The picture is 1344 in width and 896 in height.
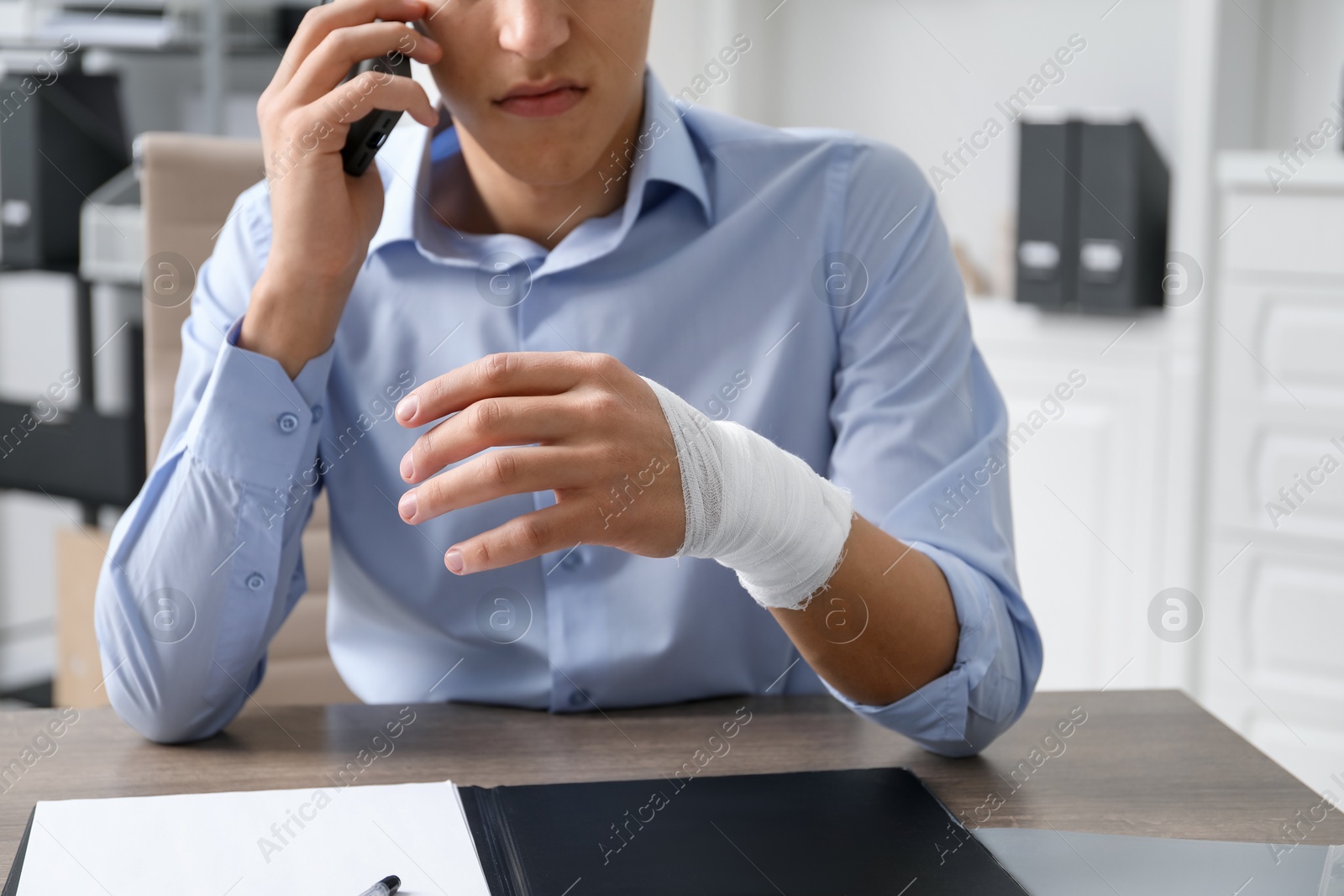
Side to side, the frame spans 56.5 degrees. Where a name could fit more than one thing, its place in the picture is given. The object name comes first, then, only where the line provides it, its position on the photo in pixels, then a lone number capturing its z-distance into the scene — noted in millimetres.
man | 855
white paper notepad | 625
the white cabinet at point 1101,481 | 2207
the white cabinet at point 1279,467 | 2033
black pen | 604
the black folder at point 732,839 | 630
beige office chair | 1272
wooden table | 730
